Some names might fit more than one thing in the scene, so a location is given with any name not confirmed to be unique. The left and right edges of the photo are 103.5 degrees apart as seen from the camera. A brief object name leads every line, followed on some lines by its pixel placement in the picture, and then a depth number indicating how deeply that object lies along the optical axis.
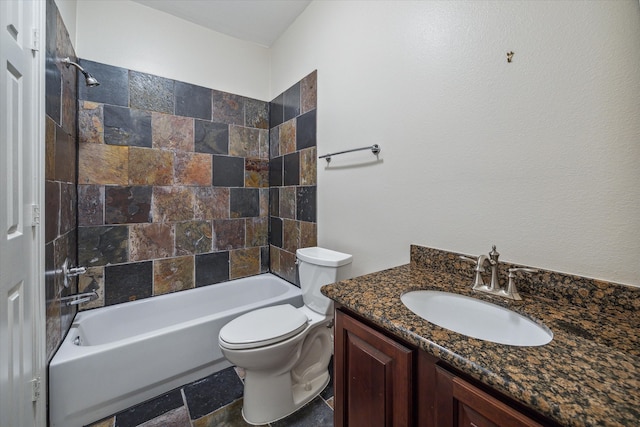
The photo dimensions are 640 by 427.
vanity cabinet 0.52
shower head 1.51
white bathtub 1.30
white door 0.83
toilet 1.32
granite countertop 0.42
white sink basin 0.76
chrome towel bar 1.47
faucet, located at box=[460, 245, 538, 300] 0.88
